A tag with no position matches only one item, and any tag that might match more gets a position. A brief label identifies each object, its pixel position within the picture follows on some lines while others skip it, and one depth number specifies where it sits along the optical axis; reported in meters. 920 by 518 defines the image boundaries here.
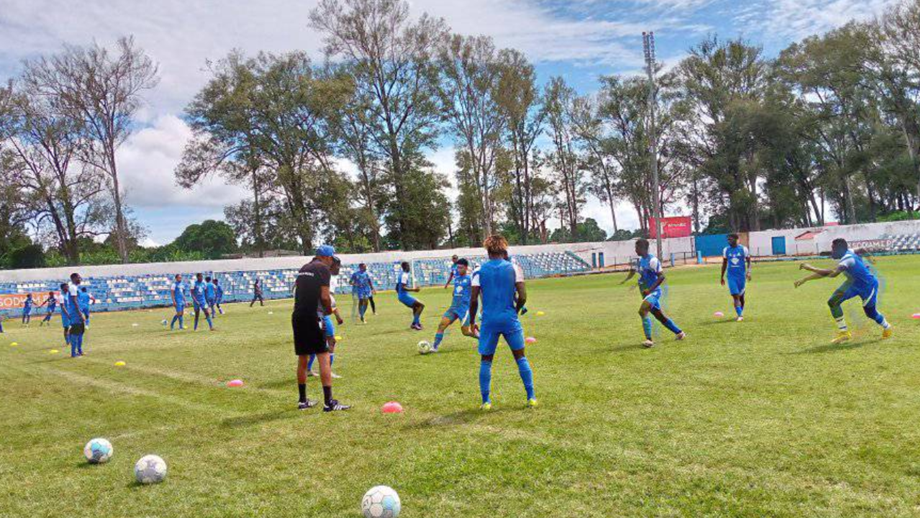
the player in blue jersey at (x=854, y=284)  10.91
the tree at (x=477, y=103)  54.84
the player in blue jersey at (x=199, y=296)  22.11
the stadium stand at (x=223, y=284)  36.56
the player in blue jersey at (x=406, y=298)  17.16
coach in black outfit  8.23
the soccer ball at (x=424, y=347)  12.95
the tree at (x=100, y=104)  41.59
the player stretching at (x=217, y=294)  26.21
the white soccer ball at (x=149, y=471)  5.77
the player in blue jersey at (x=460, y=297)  13.87
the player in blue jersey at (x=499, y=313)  7.67
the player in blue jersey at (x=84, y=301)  16.16
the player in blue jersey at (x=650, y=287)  12.10
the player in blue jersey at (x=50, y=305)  28.47
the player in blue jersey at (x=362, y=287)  21.27
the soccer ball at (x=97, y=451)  6.46
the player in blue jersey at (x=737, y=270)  15.23
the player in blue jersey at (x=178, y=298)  22.64
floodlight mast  41.34
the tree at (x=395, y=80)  50.00
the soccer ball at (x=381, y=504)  4.60
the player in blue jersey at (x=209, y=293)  23.14
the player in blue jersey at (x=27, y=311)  30.92
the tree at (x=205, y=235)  96.20
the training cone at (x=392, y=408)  7.94
